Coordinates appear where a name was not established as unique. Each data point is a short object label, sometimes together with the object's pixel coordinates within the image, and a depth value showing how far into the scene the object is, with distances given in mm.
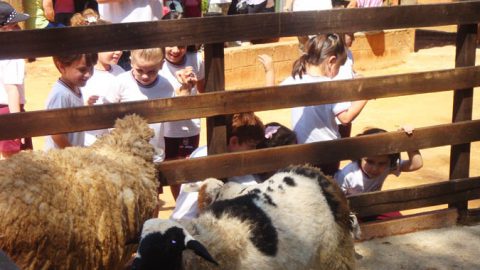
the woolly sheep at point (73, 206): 3498
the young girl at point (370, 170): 5625
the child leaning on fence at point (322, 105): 5508
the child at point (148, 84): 5312
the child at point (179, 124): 5774
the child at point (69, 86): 4883
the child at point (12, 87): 6586
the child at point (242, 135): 5102
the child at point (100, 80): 5417
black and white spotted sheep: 3363
